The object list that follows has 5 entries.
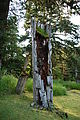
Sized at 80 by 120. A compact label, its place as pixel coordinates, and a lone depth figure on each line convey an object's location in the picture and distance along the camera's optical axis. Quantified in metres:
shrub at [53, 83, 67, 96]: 5.73
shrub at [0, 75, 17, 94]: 4.09
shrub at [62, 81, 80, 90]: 9.53
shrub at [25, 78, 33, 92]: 5.53
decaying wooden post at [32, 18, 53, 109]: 3.21
